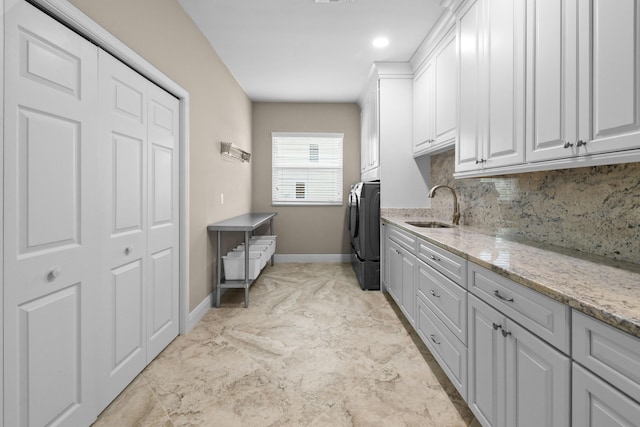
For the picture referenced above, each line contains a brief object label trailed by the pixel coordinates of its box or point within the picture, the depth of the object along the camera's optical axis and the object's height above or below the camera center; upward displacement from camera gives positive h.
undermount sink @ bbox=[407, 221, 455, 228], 3.14 -0.15
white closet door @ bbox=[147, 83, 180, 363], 2.08 -0.10
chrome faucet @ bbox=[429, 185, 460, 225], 2.91 -0.01
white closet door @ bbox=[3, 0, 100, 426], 1.14 -0.06
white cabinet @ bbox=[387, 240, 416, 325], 2.46 -0.63
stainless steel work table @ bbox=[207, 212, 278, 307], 3.00 -0.43
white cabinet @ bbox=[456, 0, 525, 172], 1.65 +0.77
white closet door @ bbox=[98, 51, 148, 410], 1.63 -0.10
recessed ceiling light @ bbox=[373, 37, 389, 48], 3.01 +1.68
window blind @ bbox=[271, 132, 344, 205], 5.17 +0.66
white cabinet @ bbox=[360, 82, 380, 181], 3.77 +0.99
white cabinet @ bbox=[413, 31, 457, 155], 2.54 +1.03
